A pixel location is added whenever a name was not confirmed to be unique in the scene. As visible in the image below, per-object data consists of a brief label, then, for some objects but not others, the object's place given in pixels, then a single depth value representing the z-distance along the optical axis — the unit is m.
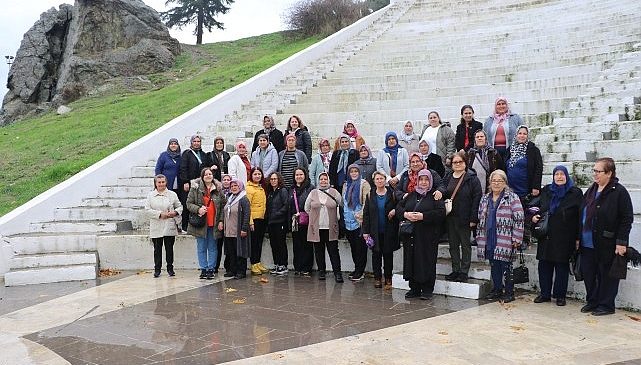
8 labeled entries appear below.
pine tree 40.84
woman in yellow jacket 8.52
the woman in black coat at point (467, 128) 8.36
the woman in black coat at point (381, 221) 7.58
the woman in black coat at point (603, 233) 5.91
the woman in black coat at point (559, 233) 6.38
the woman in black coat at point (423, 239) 7.02
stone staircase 8.91
